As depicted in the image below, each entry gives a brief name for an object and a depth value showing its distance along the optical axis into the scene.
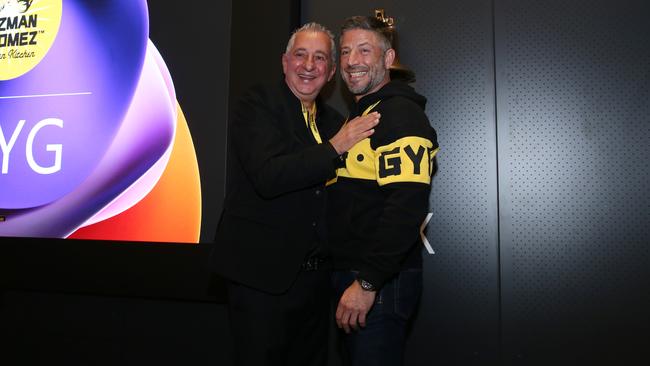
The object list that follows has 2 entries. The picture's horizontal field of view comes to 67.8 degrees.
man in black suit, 1.40
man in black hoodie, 1.30
